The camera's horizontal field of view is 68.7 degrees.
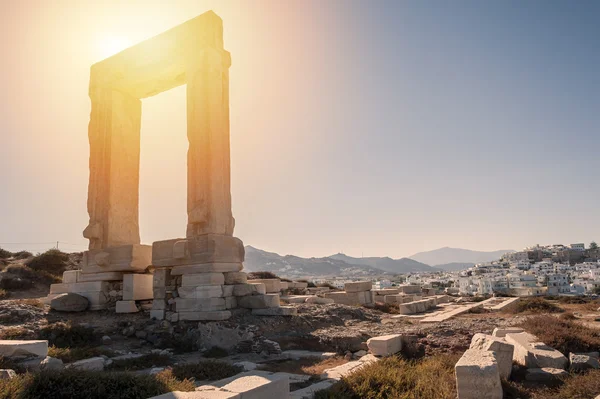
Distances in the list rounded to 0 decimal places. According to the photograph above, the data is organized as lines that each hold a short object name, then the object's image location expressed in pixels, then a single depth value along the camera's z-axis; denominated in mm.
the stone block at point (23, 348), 6430
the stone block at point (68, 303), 11523
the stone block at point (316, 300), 15333
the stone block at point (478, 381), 4977
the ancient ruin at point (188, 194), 10648
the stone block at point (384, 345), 7301
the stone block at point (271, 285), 15430
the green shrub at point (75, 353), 7617
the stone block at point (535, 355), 6352
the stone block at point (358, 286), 17828
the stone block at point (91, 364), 6787
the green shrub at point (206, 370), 6438
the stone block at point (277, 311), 10273
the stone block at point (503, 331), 8375
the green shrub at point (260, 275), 25812
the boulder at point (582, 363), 6133
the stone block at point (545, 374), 5943
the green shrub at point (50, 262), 22203
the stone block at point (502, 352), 6133
